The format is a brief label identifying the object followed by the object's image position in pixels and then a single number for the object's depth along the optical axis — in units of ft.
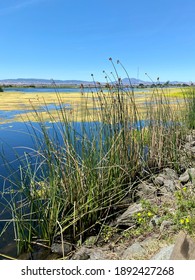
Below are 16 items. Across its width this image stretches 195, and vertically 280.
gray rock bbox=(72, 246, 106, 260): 4.89
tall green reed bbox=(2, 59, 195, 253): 5.53
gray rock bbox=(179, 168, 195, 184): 6.63
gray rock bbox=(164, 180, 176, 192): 6.25
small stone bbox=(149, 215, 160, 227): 4.94
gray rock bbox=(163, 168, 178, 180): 6.97
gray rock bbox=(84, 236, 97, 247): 5.41
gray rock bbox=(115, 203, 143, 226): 5.56
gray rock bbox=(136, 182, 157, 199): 6.22
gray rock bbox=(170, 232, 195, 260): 3.14
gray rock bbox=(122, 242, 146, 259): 4.28
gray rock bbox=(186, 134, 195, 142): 9.69
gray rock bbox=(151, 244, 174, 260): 3.64
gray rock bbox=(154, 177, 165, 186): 6.74
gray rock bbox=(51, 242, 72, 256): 5.46
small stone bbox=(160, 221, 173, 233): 4.62
